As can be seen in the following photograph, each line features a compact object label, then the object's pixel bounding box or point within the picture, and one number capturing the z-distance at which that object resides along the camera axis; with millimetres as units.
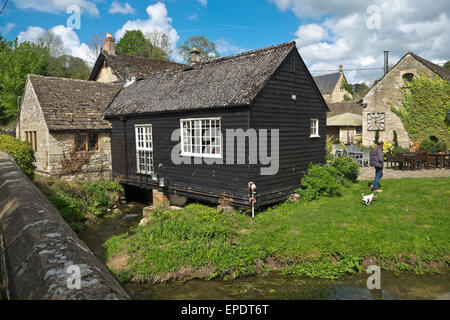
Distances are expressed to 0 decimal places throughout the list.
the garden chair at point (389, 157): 17344
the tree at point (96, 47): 46125
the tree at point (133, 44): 47250
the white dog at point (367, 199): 10906
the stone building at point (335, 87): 51219
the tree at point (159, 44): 48188
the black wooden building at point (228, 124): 11016
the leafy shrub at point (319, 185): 12359
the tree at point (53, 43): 46084
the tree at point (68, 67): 43497
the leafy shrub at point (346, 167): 14023
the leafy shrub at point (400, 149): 23766
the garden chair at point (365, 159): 19184
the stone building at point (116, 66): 24906
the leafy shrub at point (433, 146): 20406
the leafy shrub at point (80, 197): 12992
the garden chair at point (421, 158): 16453
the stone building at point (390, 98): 23750
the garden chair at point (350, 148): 21031
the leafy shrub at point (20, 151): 11570
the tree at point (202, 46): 50000
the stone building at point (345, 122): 26906
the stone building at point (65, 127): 15859
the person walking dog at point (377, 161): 11844
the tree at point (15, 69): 35062
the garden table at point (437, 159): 16734
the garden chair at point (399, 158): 16598
